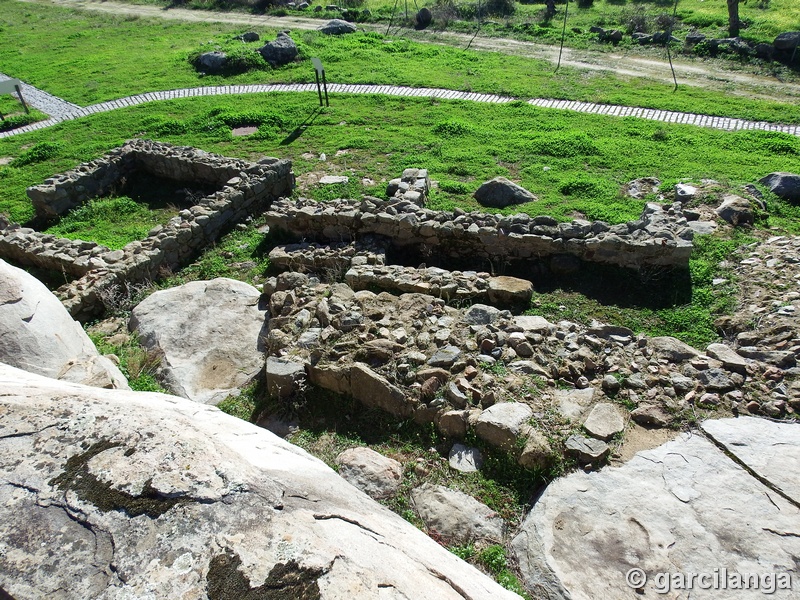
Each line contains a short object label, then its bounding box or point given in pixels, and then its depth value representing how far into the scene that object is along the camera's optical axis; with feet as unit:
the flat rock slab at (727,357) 20.85
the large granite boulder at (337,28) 80.74
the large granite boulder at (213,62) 68.74
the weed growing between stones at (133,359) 23.32
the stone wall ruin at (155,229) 31.27
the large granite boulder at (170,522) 7.95
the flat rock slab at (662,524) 14.29
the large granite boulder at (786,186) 35.19
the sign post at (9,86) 53.78
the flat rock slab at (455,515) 16.46
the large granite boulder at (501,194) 37.45
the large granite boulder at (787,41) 63.16
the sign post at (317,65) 52.60
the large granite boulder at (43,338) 18.66
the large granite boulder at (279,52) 69.26
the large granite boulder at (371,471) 17.75
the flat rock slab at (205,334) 23.73
